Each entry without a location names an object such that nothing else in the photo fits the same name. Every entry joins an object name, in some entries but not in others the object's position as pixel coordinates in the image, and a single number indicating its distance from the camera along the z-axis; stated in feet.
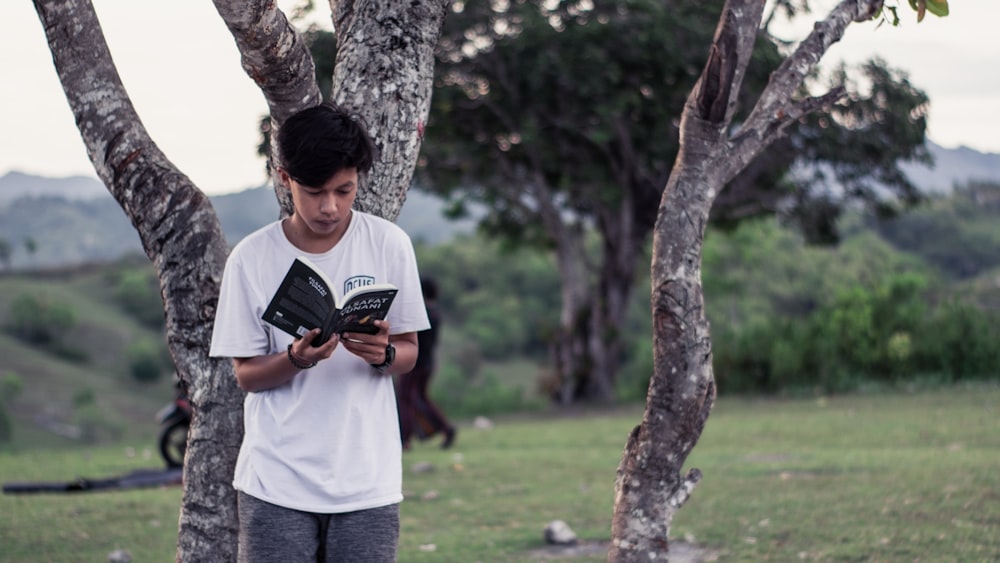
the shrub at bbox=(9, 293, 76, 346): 198.70
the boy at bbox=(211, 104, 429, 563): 9.29
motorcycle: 32.94
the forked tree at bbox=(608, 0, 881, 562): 14.06
